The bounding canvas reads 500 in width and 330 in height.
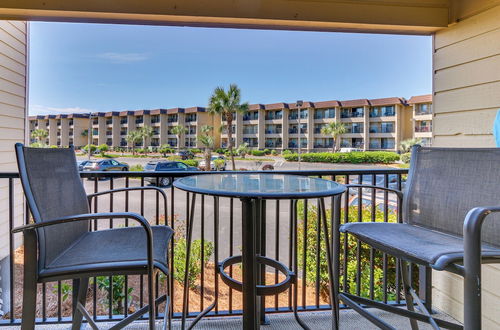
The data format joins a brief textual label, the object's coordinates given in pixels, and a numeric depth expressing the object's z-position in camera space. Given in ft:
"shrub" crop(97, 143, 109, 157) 109.46
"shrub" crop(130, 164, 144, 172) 62.08
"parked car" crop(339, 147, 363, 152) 106.46
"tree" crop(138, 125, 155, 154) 126.06
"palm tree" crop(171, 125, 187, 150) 124.26
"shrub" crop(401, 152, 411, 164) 73.32
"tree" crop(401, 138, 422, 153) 85.30
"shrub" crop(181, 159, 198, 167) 72.30
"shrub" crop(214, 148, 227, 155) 116.43
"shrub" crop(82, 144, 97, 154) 103.09
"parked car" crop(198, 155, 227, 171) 65.00
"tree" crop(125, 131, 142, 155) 122.83
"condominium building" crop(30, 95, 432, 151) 103.19
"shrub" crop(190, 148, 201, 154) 113.89
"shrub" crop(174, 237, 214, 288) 11.00
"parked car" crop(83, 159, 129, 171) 45.09
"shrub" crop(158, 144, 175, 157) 118.52
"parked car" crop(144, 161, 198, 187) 43.11
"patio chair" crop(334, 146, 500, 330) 2.73
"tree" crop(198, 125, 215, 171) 64.46
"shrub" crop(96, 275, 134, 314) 7.80
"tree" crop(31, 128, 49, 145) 105.40
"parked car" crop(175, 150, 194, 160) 92.58
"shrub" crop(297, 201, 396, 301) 9.13
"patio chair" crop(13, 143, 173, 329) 3.13
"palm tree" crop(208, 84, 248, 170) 69.51
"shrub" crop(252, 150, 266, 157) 110.11
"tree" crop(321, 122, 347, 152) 107.04
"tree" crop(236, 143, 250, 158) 105.88
